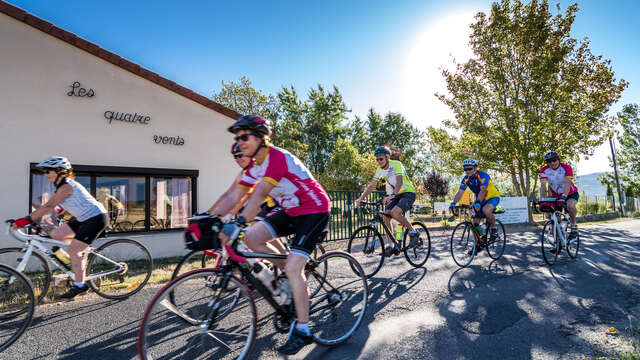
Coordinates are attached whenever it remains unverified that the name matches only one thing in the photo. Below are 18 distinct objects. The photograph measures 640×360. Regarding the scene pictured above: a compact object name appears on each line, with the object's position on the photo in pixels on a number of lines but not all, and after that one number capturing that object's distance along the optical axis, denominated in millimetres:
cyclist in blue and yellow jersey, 6402
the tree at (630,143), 35469
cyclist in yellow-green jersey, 5910
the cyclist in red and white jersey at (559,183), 6609
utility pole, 23936
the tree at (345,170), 32375
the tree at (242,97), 30031
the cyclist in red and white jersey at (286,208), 2682
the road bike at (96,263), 4211
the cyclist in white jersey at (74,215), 4324
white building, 7113
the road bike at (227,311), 2352
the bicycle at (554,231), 6398
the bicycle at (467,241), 6238
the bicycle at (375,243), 5777
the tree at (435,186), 26188
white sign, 15094
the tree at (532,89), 15758
